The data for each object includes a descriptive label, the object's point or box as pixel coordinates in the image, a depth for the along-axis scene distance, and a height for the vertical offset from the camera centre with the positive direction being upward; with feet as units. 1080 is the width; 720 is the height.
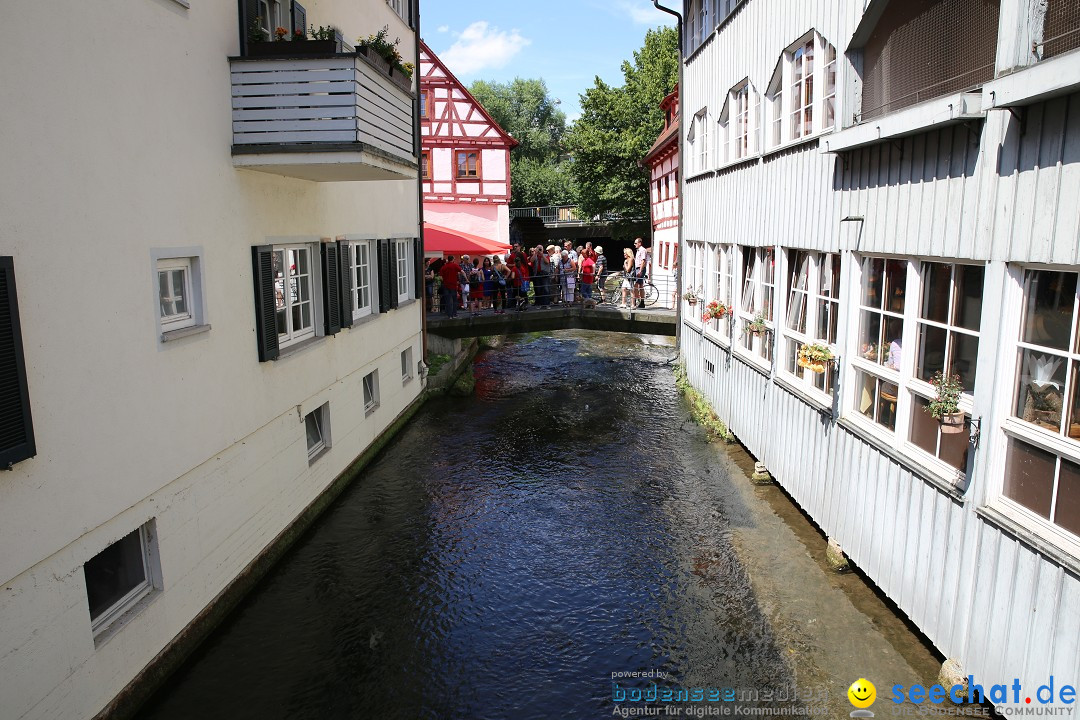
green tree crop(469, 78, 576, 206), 177.37 +29.99
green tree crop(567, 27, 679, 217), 135.64 +19.59
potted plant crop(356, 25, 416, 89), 27.07 +6.76
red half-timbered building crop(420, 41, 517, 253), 105.70 +10.16
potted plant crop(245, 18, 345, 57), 25.31 +6.32
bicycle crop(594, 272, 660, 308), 69.87 -5.14
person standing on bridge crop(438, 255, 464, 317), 59.00 -3.39
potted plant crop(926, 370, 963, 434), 17.74 -3.81
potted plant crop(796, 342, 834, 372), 25.59 -3.88
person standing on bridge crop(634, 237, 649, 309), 67.91 -2.96
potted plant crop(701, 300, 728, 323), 42.39 -3.90
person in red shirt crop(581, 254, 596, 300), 68.54 -3.18
